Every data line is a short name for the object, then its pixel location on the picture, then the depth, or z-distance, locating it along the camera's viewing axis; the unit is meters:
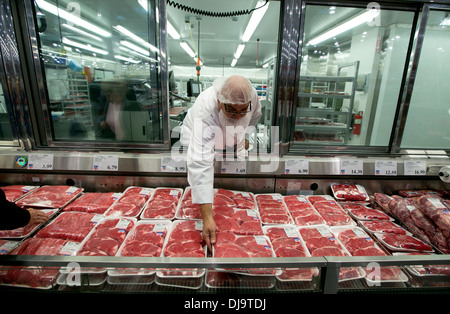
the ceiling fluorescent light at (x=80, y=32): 1.99
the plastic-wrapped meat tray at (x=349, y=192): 1.96
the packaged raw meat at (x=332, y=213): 1.72
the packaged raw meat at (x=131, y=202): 1.72
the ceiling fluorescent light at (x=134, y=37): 1.87
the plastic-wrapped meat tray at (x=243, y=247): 1.38
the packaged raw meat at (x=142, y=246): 1.19
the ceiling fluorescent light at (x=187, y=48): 8.14
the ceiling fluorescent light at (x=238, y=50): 9.22
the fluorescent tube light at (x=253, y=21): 4.15
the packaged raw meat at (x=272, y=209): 1.72
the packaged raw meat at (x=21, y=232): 1.45
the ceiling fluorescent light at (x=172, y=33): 5.81
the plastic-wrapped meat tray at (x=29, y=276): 1.11
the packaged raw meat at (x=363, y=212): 1.78
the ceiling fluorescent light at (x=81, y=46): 1.97
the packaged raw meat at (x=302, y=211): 1.72
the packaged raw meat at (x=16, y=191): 1.78
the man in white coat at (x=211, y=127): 1.47
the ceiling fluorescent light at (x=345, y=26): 4.51
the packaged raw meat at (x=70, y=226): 1.49
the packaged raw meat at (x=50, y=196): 1.74
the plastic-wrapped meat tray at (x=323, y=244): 1.26
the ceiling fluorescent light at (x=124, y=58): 1.99
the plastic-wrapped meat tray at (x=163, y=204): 1.73
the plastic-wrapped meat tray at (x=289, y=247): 1.19
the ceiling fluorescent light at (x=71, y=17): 1.83
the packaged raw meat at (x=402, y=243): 1.45
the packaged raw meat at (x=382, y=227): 1.63
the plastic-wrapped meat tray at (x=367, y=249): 1.22
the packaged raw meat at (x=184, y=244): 1.21
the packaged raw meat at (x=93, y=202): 1.75
